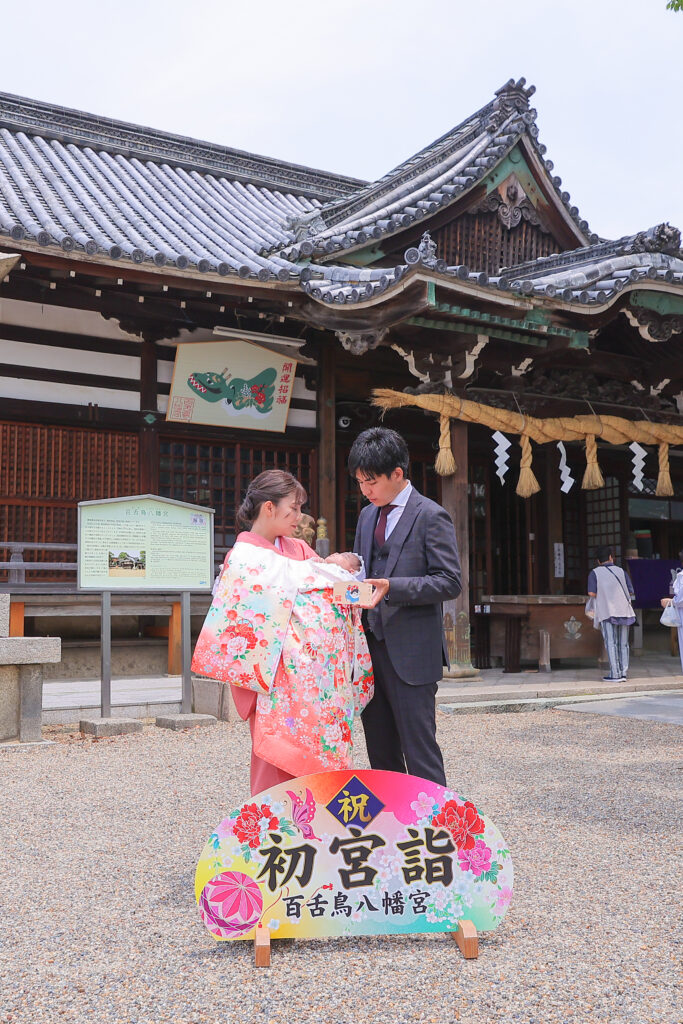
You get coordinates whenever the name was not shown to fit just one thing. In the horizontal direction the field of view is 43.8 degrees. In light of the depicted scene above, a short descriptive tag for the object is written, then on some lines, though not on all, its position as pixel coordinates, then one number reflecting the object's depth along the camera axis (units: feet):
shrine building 28.81
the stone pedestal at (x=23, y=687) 20.94
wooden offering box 35.58
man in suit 10.21
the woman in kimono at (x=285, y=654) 9.80
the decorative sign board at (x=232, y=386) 31.35
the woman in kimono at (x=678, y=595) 27.96
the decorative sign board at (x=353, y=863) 9.25
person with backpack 32.94
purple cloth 45.14
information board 23.00
